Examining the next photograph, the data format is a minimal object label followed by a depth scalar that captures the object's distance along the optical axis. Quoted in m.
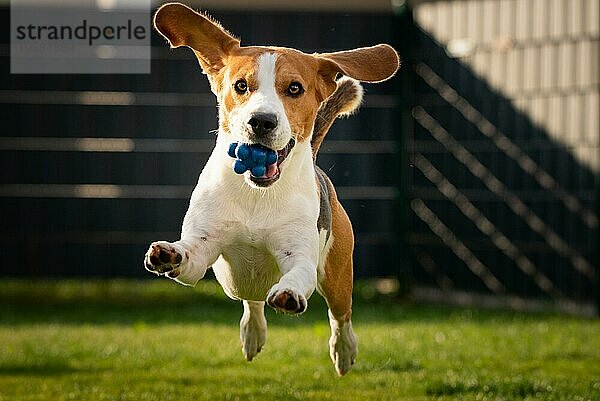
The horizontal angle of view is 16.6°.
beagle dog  6.79
